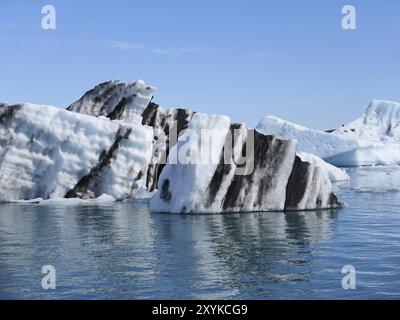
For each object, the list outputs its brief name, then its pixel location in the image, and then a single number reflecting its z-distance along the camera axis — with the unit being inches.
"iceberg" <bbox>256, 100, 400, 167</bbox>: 3009.4
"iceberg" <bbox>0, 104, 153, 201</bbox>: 1045.2
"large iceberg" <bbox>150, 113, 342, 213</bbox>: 751.7
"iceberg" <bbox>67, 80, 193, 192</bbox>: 1266.0
